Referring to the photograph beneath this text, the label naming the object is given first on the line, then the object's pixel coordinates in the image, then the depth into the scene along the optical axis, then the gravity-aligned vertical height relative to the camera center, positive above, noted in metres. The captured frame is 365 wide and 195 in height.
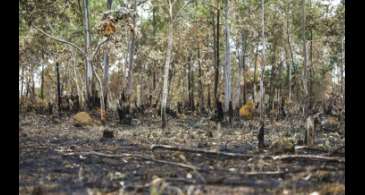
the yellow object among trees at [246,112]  19.34 -0.58
